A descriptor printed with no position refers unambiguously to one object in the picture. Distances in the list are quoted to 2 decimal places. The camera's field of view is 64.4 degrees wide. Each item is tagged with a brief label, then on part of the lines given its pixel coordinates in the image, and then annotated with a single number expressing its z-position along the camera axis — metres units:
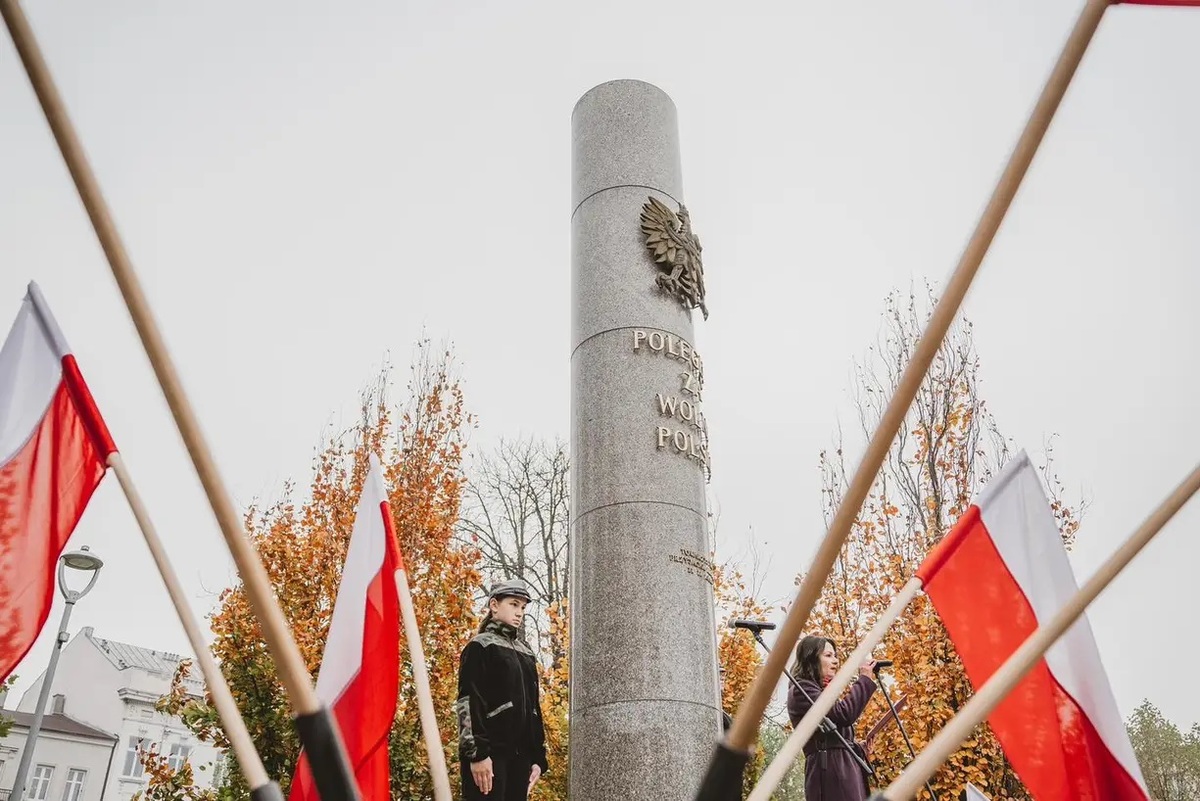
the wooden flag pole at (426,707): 1.46
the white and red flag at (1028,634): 2.14
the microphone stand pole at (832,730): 4.53
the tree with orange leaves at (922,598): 12.47
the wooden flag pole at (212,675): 1.02
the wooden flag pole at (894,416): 0.92
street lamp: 9.83
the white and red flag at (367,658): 2.49
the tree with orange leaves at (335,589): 11.51
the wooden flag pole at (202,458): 0.91
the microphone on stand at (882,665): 4.78
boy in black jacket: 4.28
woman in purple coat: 4.55
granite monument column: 4.67
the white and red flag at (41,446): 2.31
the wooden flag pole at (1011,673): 1.01
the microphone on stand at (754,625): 4.52
